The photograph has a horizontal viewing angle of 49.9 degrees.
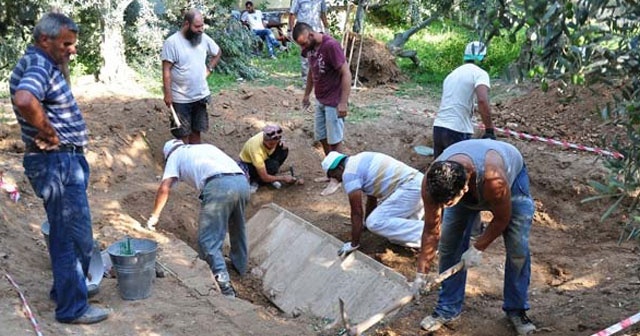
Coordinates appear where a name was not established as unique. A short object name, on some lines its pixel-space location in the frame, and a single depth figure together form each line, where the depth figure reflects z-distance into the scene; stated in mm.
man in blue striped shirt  3871
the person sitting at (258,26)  15078
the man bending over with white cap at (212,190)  5727
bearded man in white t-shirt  7152
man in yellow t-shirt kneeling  7410
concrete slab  5281
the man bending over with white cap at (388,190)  5883
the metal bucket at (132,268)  4707
